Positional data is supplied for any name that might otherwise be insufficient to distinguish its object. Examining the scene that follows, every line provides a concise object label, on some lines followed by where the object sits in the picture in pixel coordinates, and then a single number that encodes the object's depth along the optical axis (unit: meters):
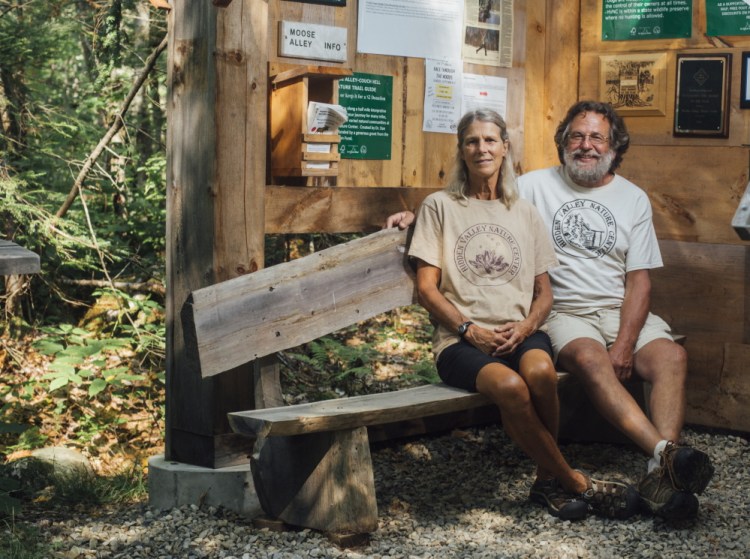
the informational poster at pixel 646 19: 6.06
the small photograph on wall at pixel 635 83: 6.15
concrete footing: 4.57
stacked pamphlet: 4.81
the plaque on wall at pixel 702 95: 5.97
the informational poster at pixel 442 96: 5.72
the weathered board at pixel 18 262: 3.64
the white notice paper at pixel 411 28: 5.36
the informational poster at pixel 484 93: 5.89
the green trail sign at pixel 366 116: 5.36
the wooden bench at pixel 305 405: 4.08
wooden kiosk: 4.51
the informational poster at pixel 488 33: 5.86
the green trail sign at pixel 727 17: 5.91
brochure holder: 4.75
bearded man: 4.90
